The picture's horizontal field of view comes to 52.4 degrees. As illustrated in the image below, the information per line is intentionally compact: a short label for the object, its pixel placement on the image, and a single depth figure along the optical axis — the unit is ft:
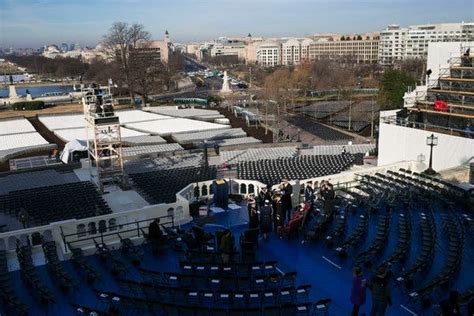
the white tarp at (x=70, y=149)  110.74
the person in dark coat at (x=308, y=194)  52.40
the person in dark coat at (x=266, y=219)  45.37
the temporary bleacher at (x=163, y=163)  106.06
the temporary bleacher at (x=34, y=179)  91.81
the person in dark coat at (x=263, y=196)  50.72
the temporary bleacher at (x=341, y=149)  117.91
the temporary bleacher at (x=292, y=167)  83.56
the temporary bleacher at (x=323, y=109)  203.72
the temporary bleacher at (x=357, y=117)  175.22
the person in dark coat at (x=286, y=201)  49.65
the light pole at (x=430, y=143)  64.34
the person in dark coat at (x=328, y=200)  48.01
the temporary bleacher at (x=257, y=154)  112.16
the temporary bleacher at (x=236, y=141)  129.70
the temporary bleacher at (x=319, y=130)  152.77
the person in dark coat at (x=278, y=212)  47.75
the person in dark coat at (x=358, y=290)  31.24
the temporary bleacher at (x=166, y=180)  76.95
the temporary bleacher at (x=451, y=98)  96.37
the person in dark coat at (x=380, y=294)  30.68
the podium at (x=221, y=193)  55.16
